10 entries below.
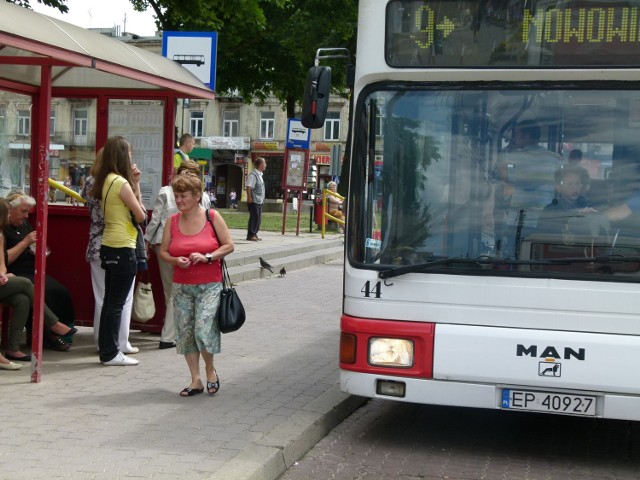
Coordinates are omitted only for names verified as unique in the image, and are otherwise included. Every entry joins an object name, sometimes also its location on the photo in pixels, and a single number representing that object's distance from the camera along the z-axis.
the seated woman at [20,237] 8.42
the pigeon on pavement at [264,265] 17.34
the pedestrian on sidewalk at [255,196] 23.48
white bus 6.00
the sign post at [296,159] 27.42
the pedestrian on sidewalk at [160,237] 9.20
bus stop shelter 6.99
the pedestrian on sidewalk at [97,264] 8.60
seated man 6.06
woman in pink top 7.39
